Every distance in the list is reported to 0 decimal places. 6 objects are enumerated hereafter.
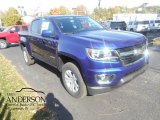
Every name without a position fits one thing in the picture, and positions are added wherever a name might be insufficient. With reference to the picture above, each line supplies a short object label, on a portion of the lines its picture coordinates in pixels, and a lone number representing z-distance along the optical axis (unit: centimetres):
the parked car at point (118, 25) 1148
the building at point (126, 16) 2832
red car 854
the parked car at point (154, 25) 1425
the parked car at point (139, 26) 1342
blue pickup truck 229
